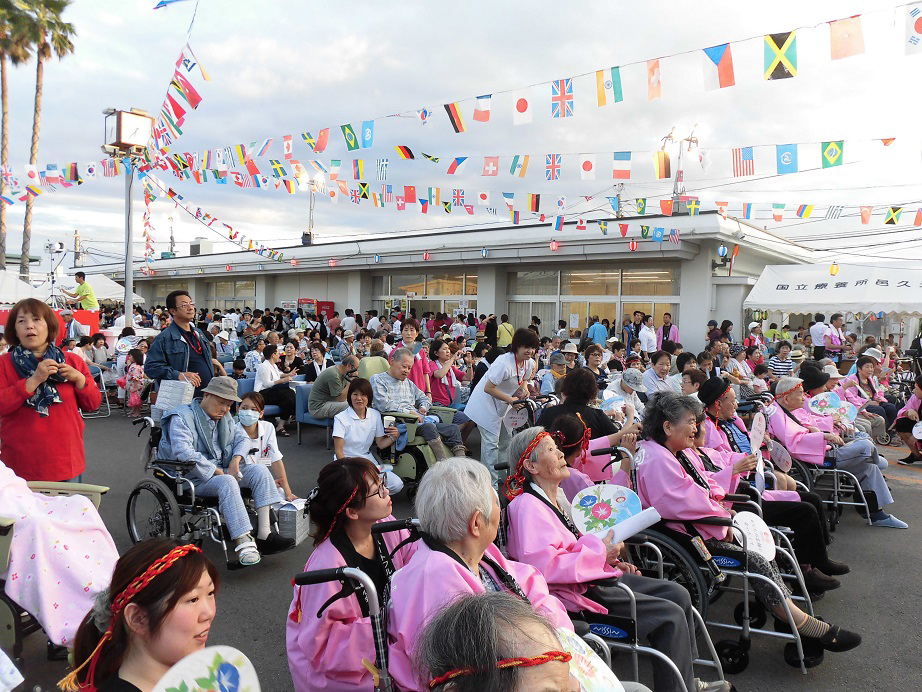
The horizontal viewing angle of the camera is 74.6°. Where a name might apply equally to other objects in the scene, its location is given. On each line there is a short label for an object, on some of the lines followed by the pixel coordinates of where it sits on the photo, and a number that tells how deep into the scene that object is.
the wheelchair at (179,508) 3.99
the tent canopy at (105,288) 18.67
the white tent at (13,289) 13.94
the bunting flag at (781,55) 5.91
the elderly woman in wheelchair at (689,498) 3.13
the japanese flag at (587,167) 9.50
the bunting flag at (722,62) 6.16
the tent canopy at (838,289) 13.03
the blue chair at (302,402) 8.08
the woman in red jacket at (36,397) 3.52
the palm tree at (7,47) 18.64
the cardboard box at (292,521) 4.17
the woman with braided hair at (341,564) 2.11
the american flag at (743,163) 8.90
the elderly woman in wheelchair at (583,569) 2.57
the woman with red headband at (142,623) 1.48
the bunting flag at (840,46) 5.59
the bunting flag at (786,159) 8.24
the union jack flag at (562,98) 7.38
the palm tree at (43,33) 19.09
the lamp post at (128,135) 9.90
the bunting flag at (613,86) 6.88
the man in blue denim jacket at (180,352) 4.71
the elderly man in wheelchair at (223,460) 3.98
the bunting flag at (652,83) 6.62
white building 16.20
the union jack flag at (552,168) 9.59
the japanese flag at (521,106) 7.75
